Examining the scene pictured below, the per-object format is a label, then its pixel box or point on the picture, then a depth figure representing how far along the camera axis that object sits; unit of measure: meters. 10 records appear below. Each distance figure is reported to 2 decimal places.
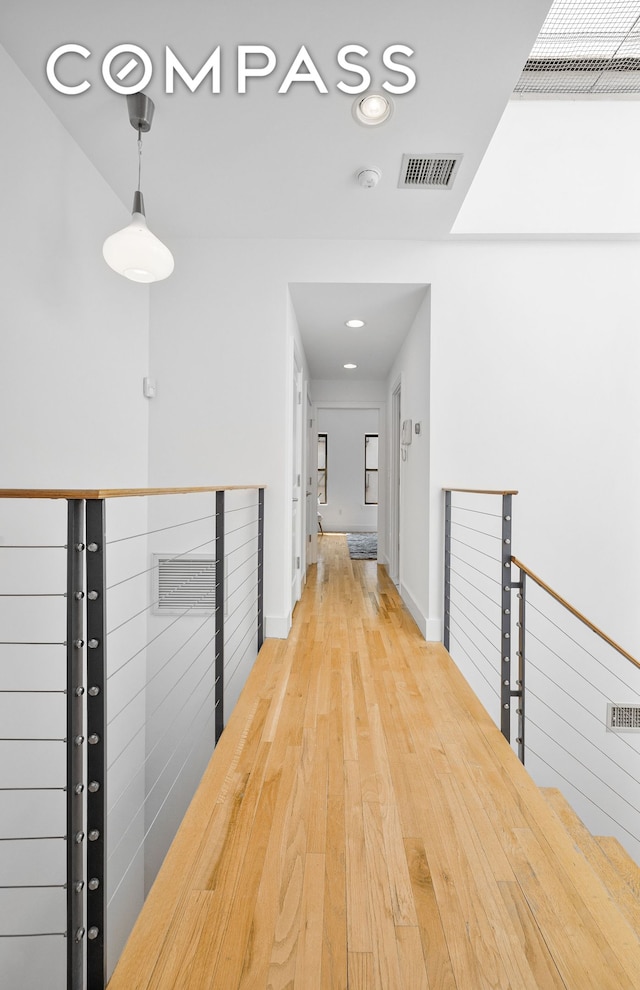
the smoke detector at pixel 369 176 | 2.65
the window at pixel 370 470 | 10.95
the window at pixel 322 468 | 10.89
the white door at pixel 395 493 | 5.73
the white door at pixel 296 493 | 4.32
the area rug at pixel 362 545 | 7.62
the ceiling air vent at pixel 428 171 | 2.59
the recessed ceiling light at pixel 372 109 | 2.17
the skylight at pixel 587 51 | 2.50
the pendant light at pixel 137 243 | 2.20
